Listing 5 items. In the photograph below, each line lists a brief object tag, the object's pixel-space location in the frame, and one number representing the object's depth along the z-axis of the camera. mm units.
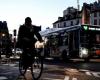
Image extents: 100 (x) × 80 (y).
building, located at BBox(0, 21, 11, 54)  64966
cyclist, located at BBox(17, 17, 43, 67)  5187
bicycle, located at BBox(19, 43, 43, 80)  5071
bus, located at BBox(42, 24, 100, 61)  12584
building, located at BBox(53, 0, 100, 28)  52570
